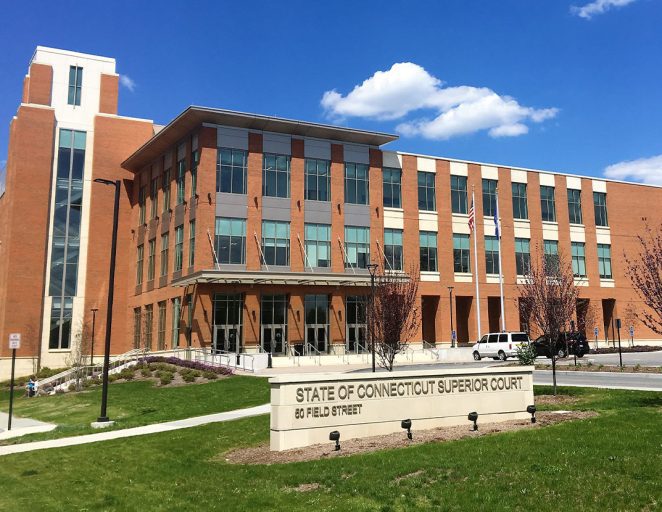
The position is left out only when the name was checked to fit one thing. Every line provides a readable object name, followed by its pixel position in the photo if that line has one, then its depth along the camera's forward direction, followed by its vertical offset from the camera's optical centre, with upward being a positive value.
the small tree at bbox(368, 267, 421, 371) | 27.66 +1.51
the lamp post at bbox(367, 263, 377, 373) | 28.70 +1.55
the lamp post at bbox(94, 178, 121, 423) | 19.66 +0.85
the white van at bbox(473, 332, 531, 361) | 44.72 +0.09
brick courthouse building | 48.47 +10.78
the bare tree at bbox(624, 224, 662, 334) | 16.28 +1.66
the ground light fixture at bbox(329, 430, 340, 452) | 11.67 -1.69
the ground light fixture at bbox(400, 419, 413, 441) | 12.42 -1.57
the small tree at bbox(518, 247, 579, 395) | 20.59 +1.38
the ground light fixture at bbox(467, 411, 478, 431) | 13.03 -1.47
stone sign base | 12.74 -1.19
